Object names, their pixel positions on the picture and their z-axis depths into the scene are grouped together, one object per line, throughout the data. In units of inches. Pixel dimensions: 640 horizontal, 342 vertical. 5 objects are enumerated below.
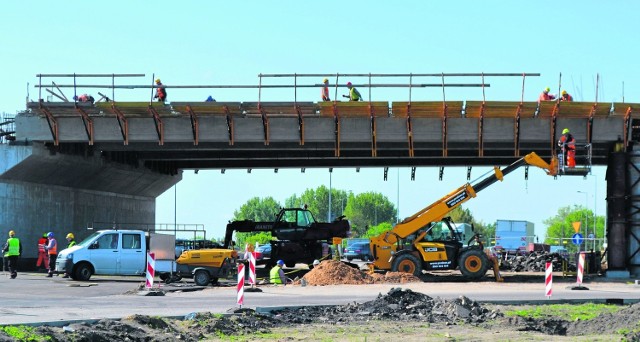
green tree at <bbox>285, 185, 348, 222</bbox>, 7076.8
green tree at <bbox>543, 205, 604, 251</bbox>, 6353.3
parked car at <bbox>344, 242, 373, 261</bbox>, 2965.1
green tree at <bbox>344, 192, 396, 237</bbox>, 7101.4
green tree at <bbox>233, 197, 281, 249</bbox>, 7332.7
